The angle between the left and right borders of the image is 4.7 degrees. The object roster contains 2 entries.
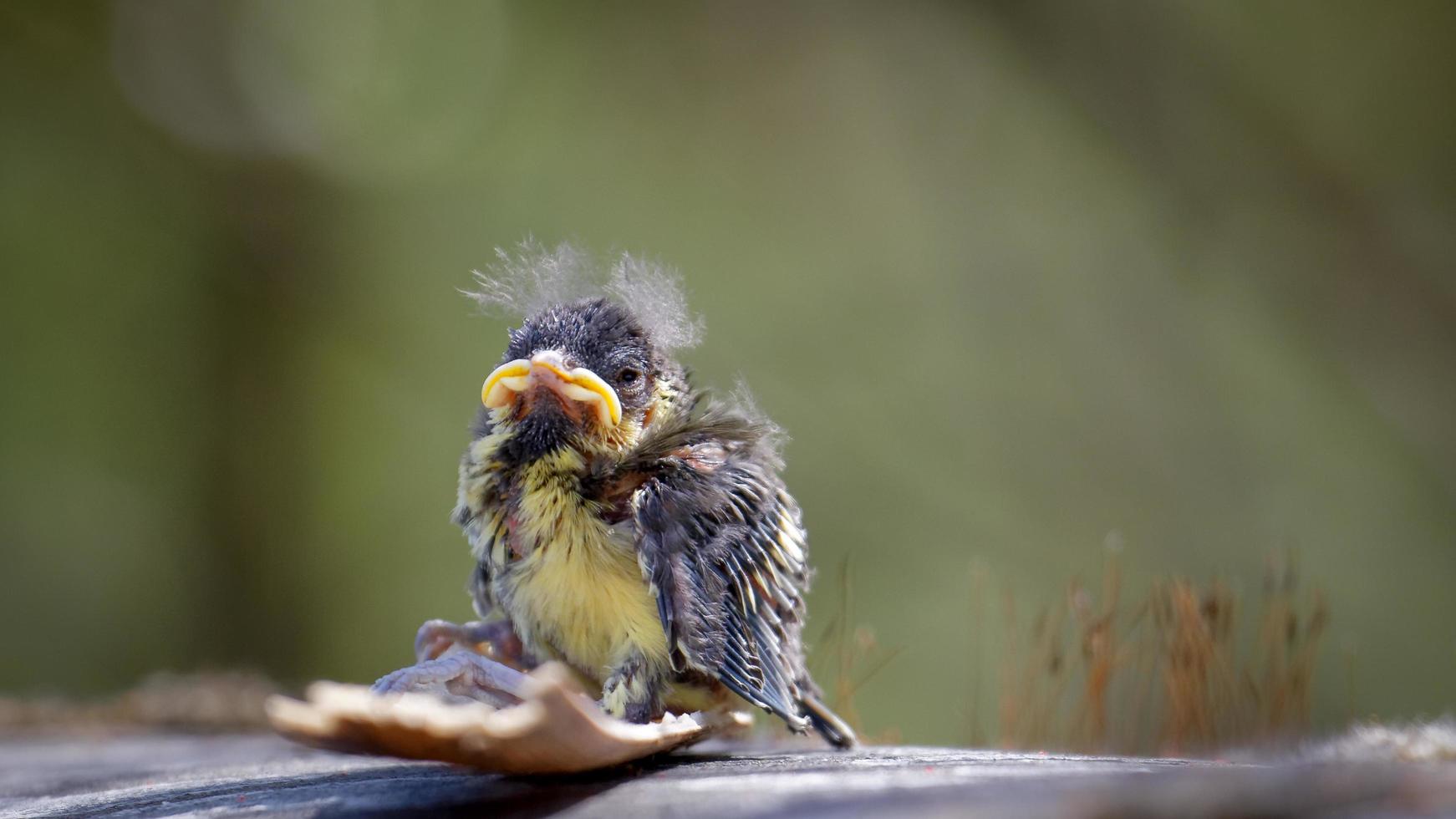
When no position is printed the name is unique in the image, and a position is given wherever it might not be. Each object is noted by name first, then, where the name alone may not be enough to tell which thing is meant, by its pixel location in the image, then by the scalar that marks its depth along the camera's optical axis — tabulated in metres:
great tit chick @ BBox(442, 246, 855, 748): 2.30
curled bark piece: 2.26
